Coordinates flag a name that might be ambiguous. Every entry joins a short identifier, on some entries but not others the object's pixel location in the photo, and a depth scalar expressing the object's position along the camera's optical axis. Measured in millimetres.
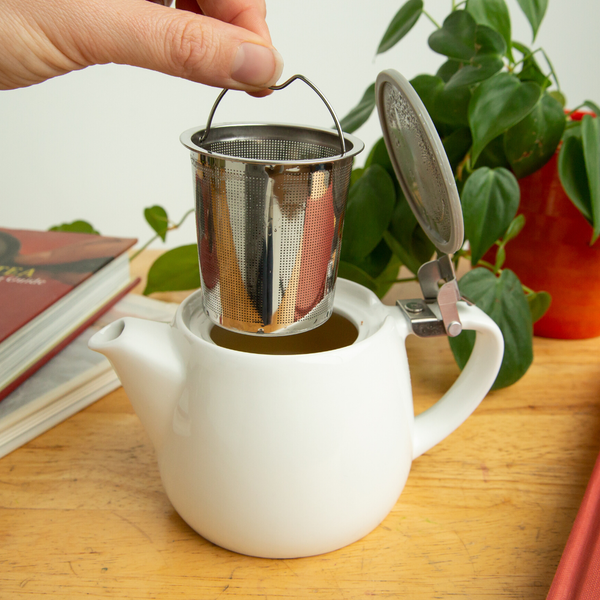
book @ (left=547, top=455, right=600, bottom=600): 322
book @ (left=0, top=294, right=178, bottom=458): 478
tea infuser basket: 335
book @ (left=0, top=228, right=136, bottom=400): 500
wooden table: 360
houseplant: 489
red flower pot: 585
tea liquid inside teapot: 434
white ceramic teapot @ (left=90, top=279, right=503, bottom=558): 344
